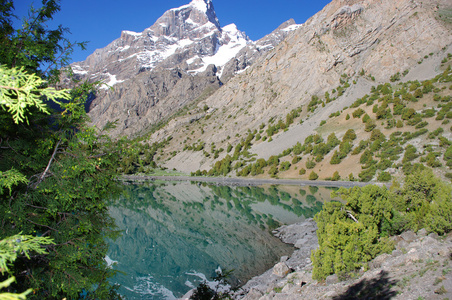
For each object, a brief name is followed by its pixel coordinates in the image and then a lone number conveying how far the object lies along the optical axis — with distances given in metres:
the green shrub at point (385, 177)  40.11
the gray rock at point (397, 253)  10.49
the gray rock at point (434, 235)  11.12
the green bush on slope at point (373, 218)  10.45
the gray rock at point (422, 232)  12.40
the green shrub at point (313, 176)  52.31
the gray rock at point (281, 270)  15.24
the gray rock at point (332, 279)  10.12
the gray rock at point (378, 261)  10.01
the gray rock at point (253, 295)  12.31
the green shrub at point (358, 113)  59.63
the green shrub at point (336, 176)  48.66
